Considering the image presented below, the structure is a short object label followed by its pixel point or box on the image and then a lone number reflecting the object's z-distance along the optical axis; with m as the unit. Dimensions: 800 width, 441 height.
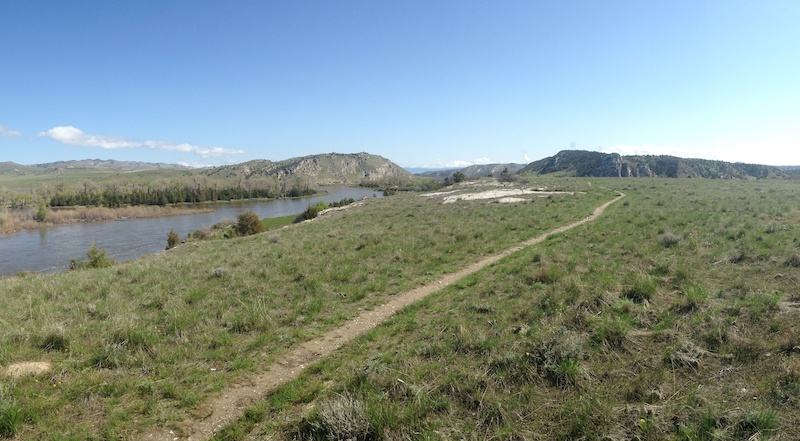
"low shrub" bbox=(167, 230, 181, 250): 54.56
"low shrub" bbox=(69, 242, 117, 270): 34.63
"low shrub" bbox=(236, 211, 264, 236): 56.75
